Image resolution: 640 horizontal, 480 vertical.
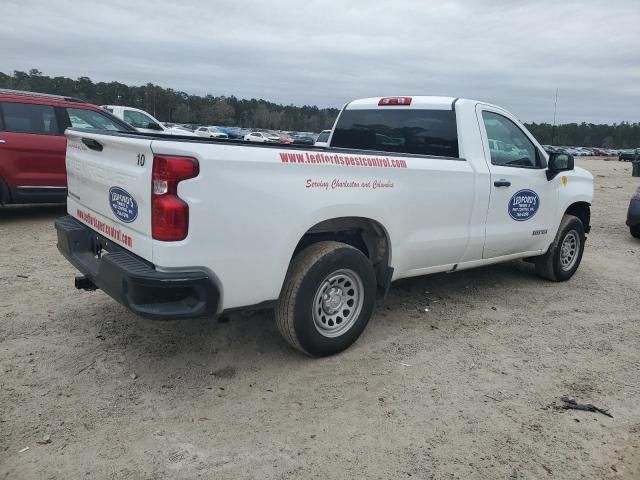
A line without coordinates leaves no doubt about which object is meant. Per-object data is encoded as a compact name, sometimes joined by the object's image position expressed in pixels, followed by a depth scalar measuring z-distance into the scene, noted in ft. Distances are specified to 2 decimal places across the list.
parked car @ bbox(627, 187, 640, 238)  29.58
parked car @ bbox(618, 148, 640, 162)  193.23
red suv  25.29
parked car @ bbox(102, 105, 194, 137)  55.36
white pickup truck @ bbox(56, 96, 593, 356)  9.89
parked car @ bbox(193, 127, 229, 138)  129.78
